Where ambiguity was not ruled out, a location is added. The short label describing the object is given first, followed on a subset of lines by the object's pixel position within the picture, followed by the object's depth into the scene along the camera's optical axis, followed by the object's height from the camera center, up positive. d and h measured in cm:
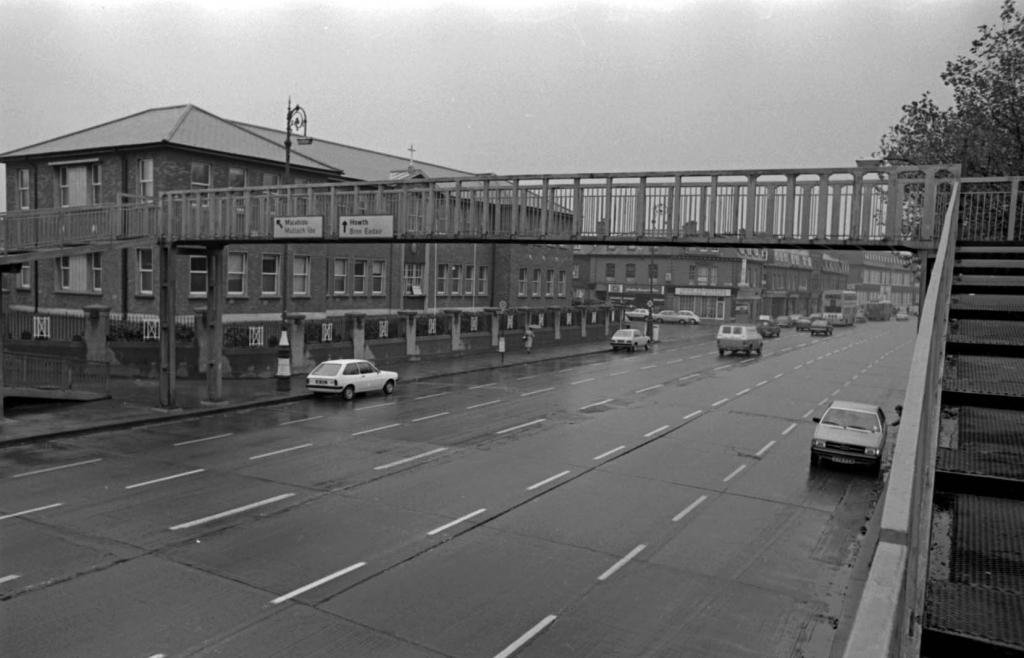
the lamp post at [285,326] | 2895 -228
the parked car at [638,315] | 8684 -423
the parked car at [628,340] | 5450 -442
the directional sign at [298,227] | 2283 +124
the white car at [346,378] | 2814 -389
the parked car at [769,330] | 7388 -478
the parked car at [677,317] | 8888 -458
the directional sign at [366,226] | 2147 +123
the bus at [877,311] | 12356 -468
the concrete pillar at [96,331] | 3017 -250
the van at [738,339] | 5119 -396
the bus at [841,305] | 9849 -389
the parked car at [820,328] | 7738 -470
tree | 2056 +475
